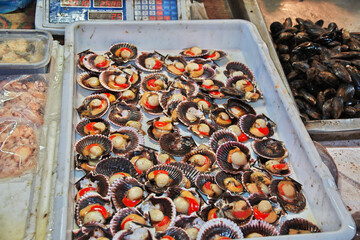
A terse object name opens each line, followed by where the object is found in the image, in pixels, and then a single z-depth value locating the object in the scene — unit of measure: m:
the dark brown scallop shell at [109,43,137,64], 0.76
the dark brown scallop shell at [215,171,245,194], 0.56
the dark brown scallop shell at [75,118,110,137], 0.62
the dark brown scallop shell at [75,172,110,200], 0.54
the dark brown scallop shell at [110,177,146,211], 0.53
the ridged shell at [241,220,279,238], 0.51
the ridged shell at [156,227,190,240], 0.49
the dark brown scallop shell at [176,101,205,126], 0.66
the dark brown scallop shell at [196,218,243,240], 0.49
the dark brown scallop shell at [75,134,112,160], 0.59
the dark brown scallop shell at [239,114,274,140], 0.65
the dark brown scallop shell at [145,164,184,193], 0.54
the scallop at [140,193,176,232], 0.51
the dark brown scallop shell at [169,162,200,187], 0.57
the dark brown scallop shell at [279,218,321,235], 0.52
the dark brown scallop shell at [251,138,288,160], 0.62
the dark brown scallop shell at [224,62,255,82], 0.77
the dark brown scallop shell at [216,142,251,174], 0.59
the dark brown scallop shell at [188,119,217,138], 0.64
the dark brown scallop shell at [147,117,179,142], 0.63
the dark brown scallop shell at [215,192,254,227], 0.52
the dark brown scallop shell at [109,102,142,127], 0.65
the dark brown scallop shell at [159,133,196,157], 0.61
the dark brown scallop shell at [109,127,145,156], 0.60
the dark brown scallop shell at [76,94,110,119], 0.65
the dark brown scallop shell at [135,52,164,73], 0.76
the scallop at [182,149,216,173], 0.59
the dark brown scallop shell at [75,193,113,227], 0.51
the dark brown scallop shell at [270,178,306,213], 0.55
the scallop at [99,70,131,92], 0.70
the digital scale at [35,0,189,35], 0.82
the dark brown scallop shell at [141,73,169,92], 0.72
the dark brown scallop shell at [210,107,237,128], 0.67
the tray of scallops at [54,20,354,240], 0.52
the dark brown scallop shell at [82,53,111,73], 0.73
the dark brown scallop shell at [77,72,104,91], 0.70
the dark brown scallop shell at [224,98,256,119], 0.69
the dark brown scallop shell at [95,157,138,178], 0.57
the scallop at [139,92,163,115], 0.68
